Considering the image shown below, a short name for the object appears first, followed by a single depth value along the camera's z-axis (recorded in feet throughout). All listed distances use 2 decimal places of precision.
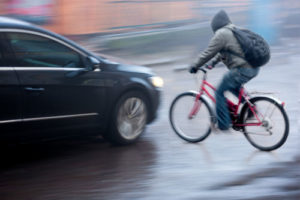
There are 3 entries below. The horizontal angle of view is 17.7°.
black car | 32.46
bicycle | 36.99
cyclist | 36.95
